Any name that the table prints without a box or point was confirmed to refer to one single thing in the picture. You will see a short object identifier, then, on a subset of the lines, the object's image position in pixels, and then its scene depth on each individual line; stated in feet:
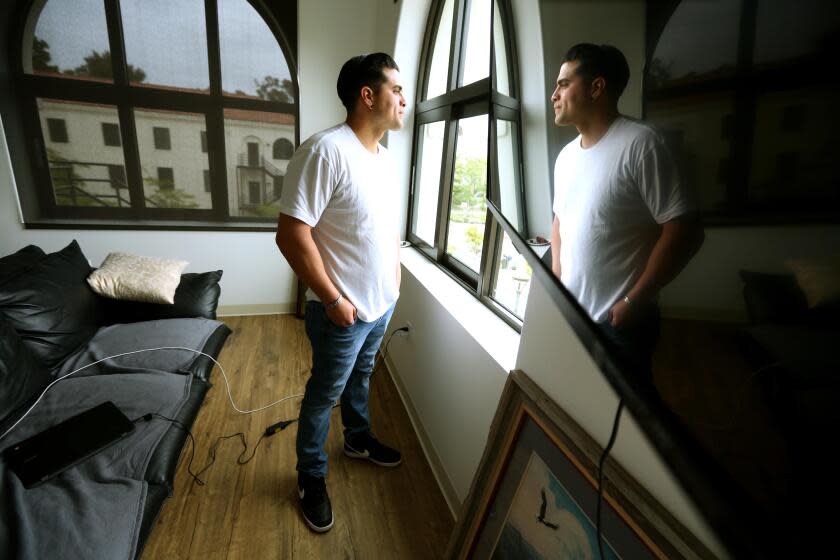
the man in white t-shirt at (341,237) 3.96
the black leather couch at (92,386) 3.57
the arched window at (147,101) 8.63
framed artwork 1.87
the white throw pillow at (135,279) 7.35
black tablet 4.06
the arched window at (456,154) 5.82
